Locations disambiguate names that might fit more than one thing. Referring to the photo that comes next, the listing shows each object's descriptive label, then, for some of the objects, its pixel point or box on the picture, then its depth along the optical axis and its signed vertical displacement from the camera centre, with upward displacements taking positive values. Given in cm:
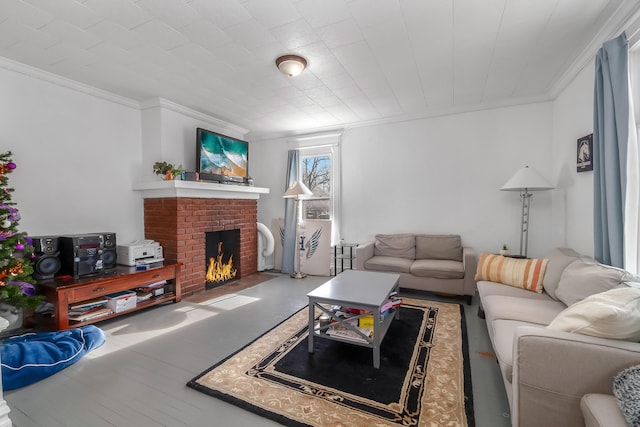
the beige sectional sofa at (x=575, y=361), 113 -65
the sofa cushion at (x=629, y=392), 92 -65
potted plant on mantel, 355 +58
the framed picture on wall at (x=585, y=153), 258 +55
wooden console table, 248 -70
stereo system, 277 -37
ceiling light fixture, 251 +136
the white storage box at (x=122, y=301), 283 -87
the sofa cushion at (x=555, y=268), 231 -48
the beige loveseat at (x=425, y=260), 335 -65
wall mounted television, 397 +89
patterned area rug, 157 -111
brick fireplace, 360 -7
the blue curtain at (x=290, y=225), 502 -19
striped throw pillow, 252 -56
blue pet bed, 182 -98
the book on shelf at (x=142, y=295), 310 -88
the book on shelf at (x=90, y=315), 259 -93
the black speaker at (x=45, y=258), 261 -38
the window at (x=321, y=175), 487 +69
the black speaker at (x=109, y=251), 303 -38
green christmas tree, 220 -36
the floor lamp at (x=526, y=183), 309 +31
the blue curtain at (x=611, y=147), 195 +46
